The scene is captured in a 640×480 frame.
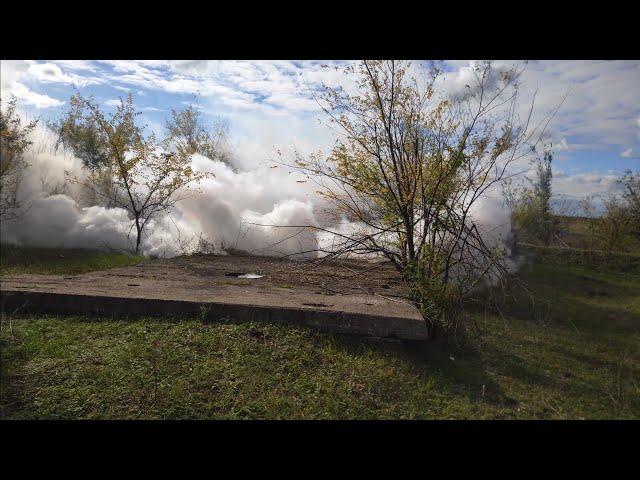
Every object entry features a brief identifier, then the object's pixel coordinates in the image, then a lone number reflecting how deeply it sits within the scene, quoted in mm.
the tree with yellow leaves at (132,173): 13297
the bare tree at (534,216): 13992
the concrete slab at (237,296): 5969
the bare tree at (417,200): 6566
